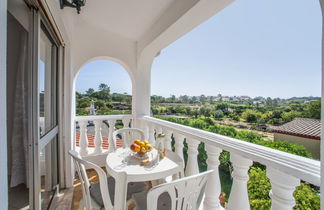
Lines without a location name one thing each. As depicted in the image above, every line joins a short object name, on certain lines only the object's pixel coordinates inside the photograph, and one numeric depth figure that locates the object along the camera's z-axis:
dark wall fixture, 1.79
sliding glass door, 1.32
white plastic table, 1.17
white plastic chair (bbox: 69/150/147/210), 1.13
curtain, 1.12
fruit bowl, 1.58
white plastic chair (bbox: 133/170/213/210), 0.93
